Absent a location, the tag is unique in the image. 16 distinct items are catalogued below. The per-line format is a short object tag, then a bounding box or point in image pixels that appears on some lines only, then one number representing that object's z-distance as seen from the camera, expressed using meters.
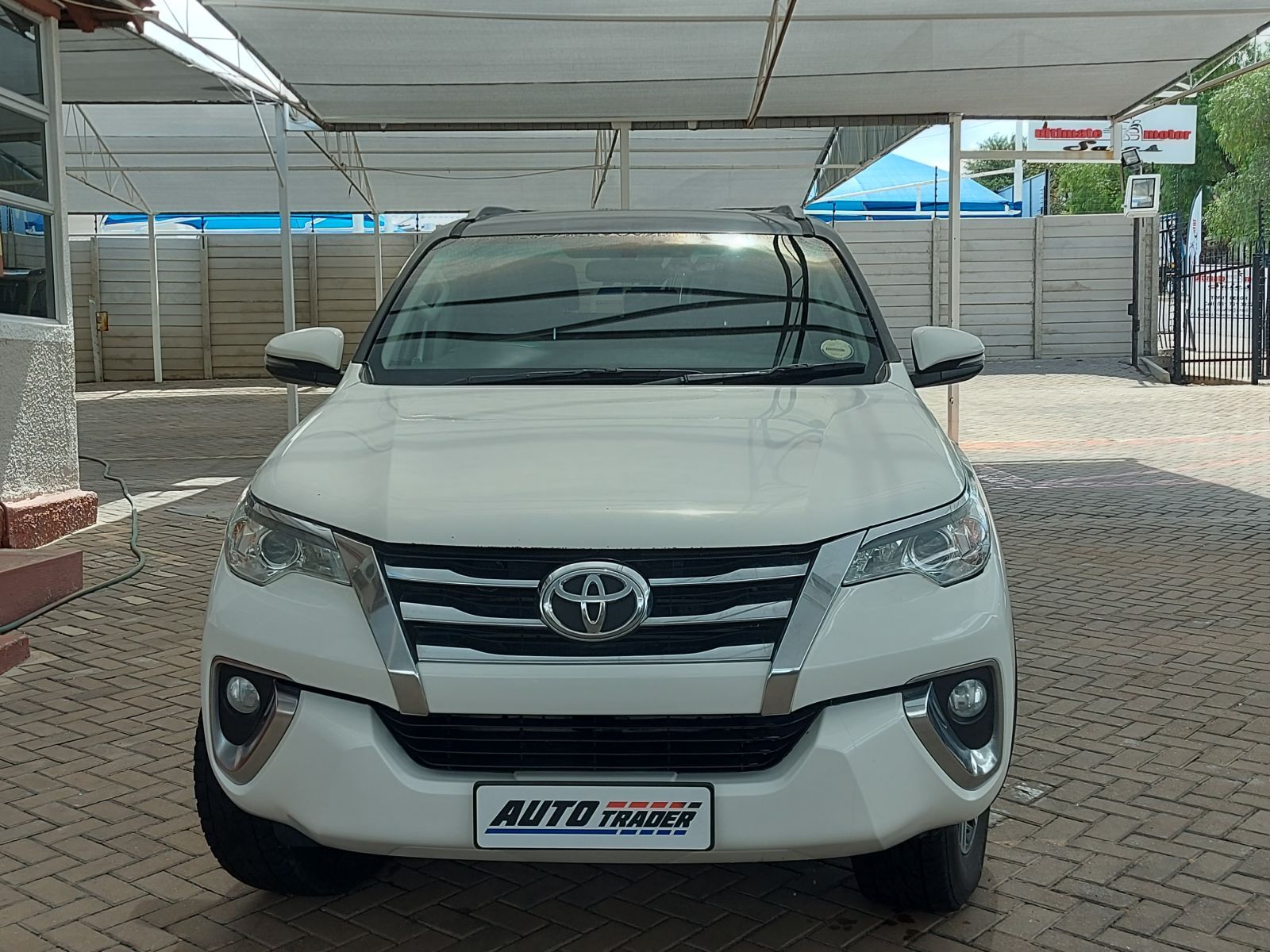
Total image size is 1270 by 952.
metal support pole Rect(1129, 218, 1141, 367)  22.36
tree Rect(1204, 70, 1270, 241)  37.06
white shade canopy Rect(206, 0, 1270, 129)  8.55
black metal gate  19.86
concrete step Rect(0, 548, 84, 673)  5.46
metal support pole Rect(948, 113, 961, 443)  12.14
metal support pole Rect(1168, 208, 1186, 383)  20.34
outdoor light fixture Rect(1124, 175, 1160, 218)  21.88
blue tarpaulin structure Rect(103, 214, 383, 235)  31.48
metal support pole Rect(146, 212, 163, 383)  23.70
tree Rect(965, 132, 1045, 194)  66.19
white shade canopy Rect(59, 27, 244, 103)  9.83
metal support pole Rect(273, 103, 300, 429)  12.40
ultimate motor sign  37.97
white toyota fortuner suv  2.50
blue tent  31.89
